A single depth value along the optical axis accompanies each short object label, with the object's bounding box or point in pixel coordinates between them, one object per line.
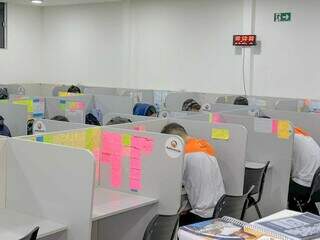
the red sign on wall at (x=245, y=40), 6.96
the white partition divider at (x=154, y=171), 3.03
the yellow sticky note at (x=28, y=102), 5.64
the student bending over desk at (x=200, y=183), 3.29
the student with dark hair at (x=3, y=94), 7.18
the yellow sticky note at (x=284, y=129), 4.15
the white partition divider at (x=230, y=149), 3.73
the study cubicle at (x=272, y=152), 4.20
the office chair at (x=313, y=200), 3.99
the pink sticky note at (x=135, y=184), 3.17
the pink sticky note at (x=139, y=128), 3.78
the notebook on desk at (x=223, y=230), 1.47
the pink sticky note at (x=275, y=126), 4.24
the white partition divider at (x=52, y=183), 2.43
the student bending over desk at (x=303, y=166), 4.27
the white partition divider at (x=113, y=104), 6.21
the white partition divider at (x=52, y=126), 3.78
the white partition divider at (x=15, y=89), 8.20
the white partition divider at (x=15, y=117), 5.11
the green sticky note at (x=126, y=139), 3.23
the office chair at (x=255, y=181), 3.96
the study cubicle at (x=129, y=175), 3.04
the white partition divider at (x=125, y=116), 4.31
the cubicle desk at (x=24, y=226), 2.34
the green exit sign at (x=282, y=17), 6.80
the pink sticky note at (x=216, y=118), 4.60
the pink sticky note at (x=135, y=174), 3.18
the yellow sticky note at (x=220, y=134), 3.81
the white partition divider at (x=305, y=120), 5.11
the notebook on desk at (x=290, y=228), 1.49
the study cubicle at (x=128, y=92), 7.33
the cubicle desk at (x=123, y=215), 2.95
